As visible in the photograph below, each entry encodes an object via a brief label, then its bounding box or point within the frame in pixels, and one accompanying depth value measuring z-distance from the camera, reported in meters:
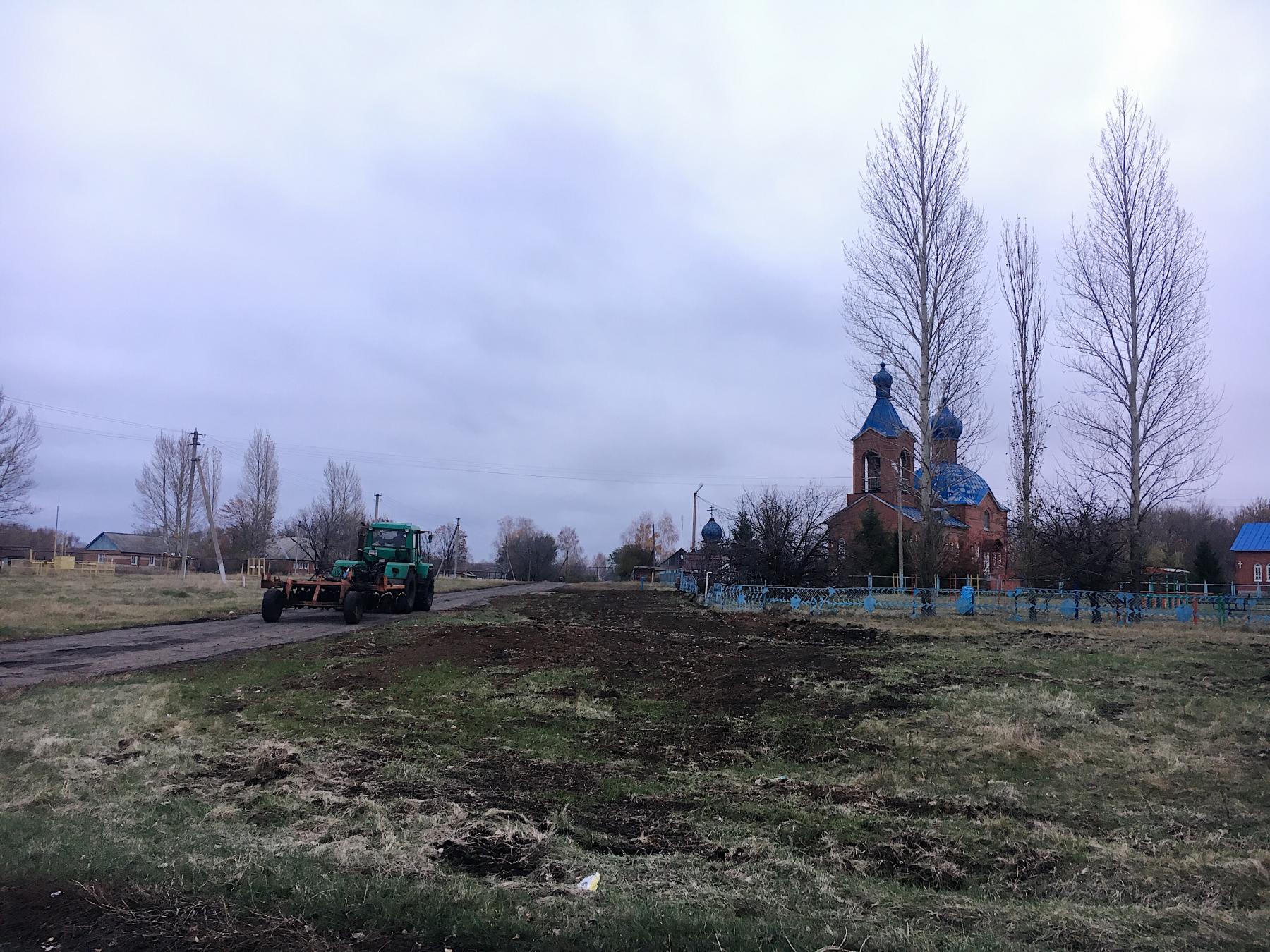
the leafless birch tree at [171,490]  77.25
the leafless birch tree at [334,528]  32.83
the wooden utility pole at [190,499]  52.50
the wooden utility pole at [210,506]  50.40
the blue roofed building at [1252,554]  53.88
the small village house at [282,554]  70.88
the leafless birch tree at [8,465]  42.81
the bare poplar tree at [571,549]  118.88
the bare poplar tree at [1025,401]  31.11
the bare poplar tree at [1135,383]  24.27
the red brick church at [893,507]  41.12
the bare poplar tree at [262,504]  72.75
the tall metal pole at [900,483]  27.19
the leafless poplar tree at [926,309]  25.50
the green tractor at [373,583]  22.05
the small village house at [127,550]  102.88
